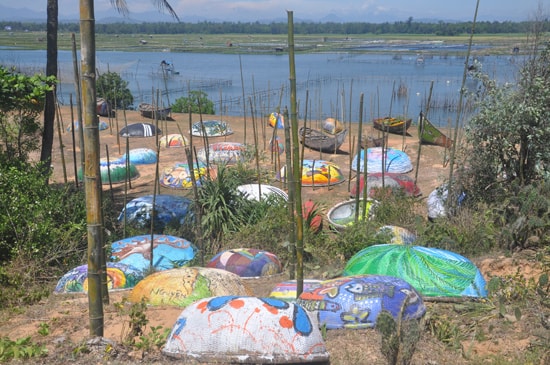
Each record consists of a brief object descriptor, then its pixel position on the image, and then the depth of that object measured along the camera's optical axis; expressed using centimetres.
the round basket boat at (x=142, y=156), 1767
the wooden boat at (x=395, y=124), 2317
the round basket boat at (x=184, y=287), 618
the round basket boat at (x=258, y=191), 1232
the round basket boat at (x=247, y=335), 429
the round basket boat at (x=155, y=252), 872
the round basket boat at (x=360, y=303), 555
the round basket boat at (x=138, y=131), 2158
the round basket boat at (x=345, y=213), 1126
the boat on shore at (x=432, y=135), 2053
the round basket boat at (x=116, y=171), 1573
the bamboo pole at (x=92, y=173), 412
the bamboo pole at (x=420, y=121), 1980
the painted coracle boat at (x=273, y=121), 2377
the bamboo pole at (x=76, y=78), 811
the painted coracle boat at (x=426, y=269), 669
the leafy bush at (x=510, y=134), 959
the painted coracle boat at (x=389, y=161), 1678
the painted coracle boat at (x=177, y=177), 1514
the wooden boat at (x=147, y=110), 2490
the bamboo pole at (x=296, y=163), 493
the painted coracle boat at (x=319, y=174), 1553
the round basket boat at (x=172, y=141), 2008
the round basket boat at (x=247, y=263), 837
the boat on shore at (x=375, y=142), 1992
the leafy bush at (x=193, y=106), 2849
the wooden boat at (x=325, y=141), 1988
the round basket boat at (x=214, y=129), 2188
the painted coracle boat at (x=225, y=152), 1738
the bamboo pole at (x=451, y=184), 1072
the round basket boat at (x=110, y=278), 727
